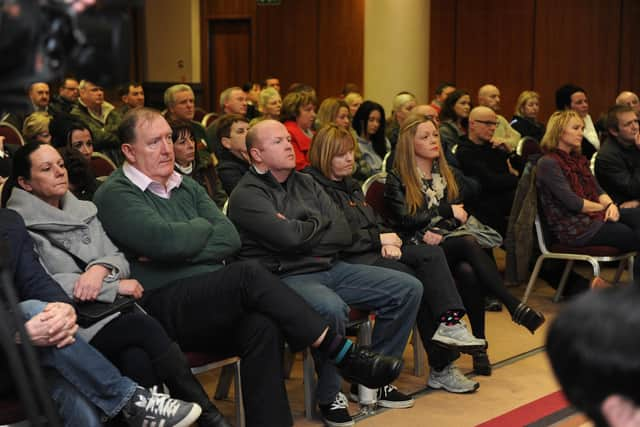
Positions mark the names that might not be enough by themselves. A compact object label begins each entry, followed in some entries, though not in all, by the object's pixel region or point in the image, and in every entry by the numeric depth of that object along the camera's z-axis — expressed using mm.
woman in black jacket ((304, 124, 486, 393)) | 4062
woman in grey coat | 3008
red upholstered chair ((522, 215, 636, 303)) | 5277
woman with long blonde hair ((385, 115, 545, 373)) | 4301
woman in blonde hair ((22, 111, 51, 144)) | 5582
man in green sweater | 3248
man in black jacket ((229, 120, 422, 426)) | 3709
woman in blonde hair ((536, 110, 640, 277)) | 5305
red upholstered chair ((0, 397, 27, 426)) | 2604
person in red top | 6286
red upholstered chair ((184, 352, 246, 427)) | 3221
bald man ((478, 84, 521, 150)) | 7089
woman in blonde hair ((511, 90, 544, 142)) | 7820
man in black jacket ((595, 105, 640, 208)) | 5969
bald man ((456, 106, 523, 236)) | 5969
